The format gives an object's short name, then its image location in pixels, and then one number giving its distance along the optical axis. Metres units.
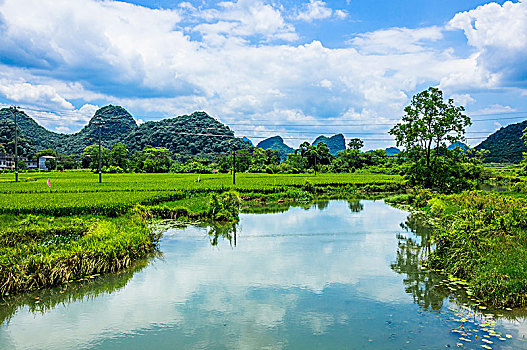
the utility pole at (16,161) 29.89
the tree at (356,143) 78.19
